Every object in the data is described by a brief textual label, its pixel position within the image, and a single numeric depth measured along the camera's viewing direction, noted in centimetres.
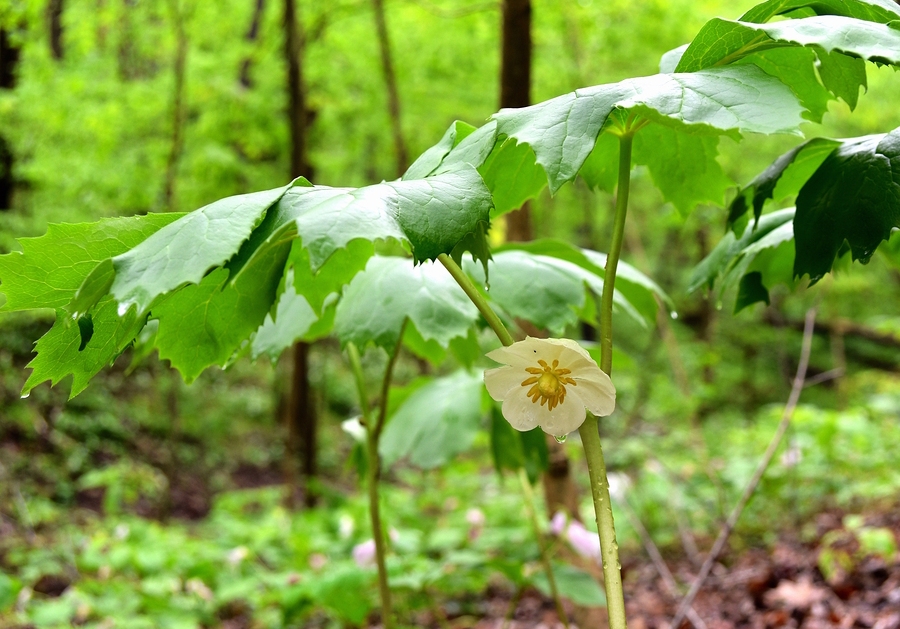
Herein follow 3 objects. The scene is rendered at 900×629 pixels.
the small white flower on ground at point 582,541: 167
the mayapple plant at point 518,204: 55
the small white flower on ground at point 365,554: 169
